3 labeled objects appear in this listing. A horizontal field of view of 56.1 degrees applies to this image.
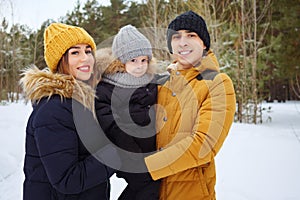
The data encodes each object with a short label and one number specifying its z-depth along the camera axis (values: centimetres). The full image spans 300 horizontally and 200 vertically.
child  139
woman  123
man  131
